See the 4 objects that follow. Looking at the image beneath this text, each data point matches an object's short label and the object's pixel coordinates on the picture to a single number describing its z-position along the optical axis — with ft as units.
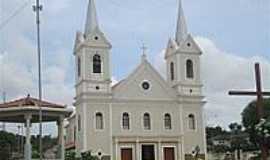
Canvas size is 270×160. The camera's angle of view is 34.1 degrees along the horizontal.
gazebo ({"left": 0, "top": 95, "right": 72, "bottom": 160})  71.51
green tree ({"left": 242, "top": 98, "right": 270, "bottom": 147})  160.60
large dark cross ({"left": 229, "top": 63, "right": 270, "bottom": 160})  46.03
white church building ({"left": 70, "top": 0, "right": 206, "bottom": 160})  135.37
